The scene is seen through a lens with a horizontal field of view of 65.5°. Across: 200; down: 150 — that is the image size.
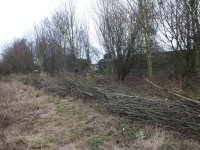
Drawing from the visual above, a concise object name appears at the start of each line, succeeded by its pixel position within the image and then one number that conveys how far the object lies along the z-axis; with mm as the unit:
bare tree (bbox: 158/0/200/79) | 7167
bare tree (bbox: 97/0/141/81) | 9451
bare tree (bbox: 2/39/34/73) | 23065
